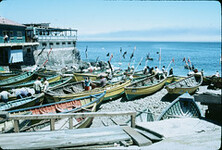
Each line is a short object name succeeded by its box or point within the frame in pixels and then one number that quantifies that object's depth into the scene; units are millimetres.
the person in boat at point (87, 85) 19325
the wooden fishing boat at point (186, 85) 19828
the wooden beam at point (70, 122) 5436
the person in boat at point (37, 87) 17406
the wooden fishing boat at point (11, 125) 7860
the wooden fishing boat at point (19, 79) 22125
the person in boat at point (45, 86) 18078
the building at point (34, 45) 35719
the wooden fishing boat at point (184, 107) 10373
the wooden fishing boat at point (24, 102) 13977
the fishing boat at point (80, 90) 16641
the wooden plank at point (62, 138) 4094
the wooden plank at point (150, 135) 4516
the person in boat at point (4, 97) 14781
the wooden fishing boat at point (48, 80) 18919
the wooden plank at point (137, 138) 4287
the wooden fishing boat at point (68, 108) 10531
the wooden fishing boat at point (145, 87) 20047
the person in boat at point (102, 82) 20266
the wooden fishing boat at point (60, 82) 22141
